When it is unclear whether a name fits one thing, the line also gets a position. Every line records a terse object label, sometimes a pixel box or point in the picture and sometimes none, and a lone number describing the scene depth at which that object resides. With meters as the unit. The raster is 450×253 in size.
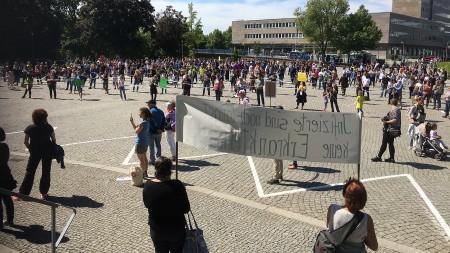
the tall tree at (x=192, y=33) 75.00
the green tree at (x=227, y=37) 121.47
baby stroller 12.75
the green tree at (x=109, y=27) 62.69
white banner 6.21
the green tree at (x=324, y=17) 93.12
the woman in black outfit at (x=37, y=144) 8.02
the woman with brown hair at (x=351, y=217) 4.18
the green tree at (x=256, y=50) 97.94
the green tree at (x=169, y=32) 69.64
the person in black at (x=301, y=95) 22.00
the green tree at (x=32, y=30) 29.41
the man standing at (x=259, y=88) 24.08
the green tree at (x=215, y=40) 115.59
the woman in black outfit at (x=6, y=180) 6.89
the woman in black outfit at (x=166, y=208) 4.64
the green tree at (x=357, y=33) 90.25
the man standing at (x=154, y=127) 10.89
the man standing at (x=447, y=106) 20.83
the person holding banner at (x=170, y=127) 11.55
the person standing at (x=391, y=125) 11.76
